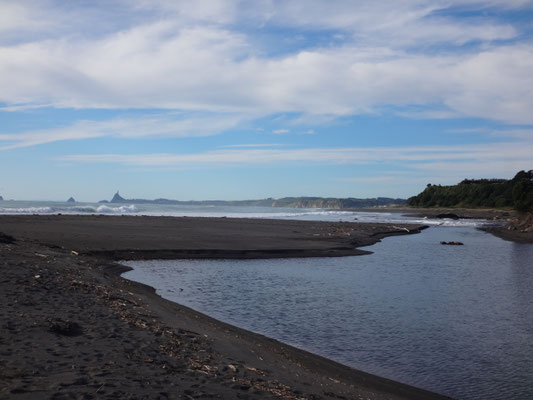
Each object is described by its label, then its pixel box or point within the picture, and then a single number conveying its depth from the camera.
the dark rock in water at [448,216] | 97.88
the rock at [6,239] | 20.37
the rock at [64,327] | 8.68
